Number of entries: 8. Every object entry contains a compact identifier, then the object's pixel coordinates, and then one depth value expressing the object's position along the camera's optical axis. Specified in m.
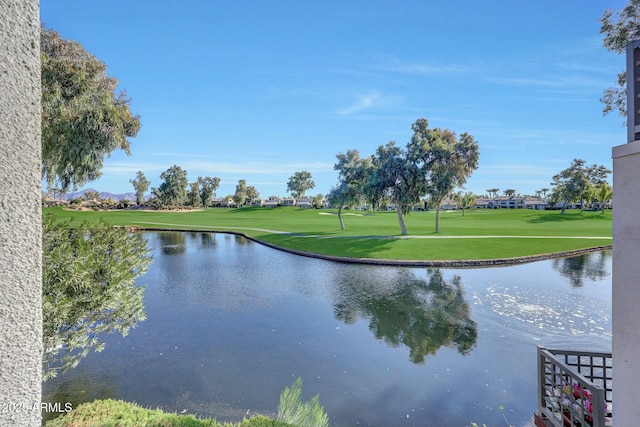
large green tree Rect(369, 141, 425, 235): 22.53
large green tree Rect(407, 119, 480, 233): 22.50
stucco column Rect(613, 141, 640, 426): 2.45
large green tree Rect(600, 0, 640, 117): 7.04
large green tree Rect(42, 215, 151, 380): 4.27
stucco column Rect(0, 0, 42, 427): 1.43
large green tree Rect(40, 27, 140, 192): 6.29
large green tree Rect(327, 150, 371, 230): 27.11
